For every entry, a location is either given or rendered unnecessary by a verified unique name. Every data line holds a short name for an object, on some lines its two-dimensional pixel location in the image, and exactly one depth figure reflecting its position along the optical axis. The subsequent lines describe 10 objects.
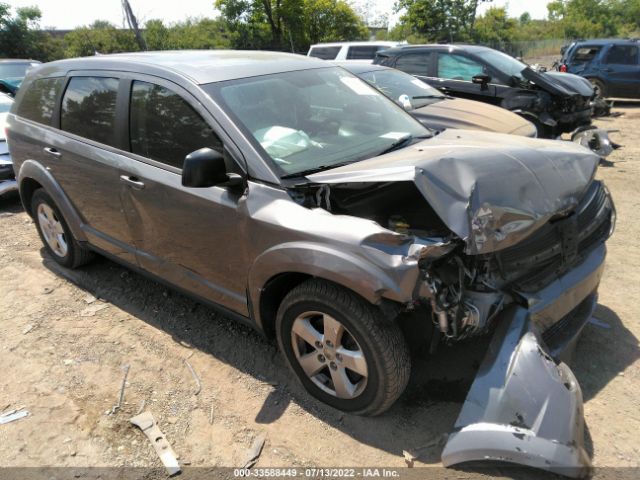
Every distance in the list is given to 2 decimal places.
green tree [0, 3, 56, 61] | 32.84
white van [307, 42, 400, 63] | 14.57
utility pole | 20.78
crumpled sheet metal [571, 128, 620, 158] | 4.66
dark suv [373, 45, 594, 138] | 7.85
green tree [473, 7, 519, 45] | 40.00
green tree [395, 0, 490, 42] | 35.72
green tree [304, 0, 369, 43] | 32.80
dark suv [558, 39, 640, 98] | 13.33
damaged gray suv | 2.29
